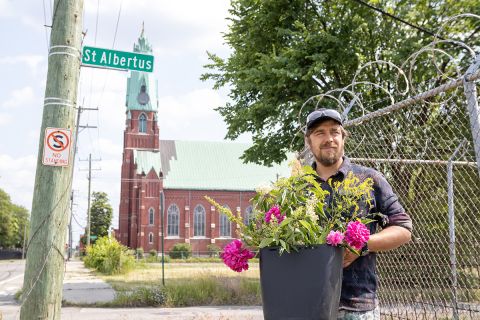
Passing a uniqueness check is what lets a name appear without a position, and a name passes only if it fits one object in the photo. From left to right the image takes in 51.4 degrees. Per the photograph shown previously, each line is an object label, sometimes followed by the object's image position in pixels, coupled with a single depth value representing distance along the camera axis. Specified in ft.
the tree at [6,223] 255.91
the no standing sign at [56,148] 14.99
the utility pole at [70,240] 186.99
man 8.37
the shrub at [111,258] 83.38
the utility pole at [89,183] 144.38
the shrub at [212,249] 193.71
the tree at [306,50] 45.57
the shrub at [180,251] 186.19
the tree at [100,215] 238.68
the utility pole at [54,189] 14.33
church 196.71
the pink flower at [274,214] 7.32
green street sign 17.49
